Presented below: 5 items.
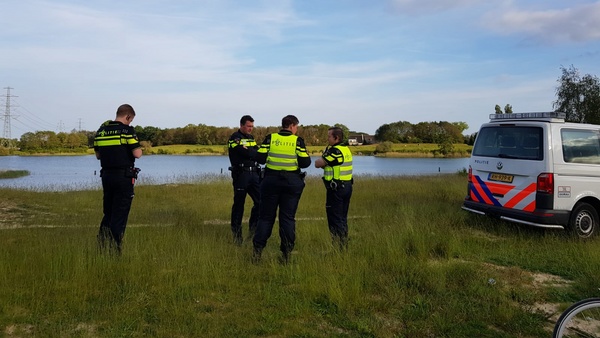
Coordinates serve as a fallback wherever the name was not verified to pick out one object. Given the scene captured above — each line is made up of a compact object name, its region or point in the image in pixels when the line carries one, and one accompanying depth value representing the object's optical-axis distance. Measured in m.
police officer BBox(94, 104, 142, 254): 5.85
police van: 7.10
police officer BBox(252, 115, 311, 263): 5.88
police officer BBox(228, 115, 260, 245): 7.40
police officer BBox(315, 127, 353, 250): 6.69
